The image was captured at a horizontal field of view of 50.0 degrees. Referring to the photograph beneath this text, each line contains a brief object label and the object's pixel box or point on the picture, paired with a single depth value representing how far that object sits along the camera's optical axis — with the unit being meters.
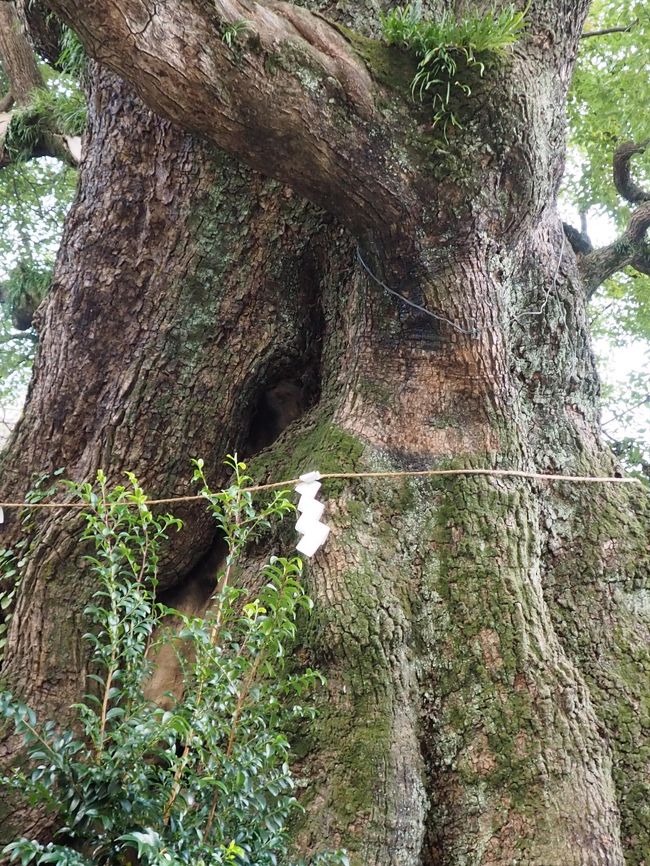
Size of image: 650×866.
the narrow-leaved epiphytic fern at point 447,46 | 2.00
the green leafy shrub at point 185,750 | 1.37
